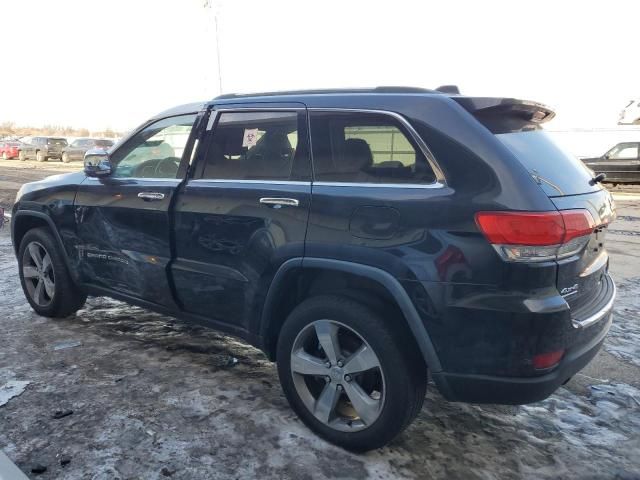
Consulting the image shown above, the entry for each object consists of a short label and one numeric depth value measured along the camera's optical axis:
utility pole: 31.07
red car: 33.53
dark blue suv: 2.25
